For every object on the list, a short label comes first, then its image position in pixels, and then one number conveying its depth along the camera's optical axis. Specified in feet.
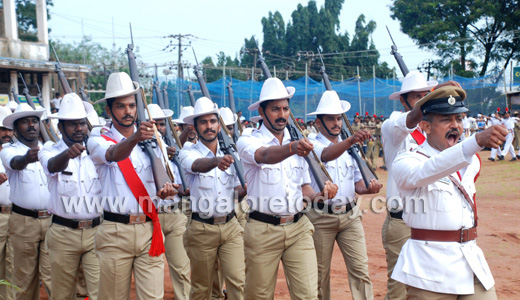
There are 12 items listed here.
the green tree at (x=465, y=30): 131.13
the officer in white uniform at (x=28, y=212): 22.39
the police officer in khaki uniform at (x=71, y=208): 19.39
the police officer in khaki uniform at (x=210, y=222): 20.54
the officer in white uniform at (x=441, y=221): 11.95
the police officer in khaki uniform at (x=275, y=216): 17.58
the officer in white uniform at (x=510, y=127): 74.98
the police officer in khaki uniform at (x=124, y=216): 16.55
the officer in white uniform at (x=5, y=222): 24.36
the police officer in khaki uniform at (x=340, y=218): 20.20
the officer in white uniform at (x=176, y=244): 23.20
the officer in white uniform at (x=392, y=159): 18.22
